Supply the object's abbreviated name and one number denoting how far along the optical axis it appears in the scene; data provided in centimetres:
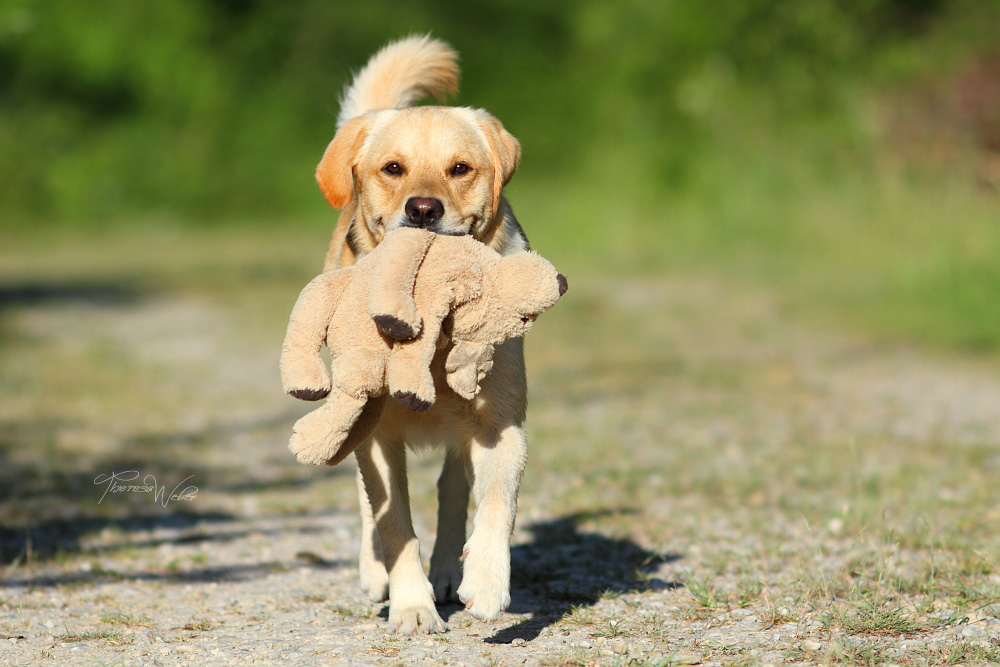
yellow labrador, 683
